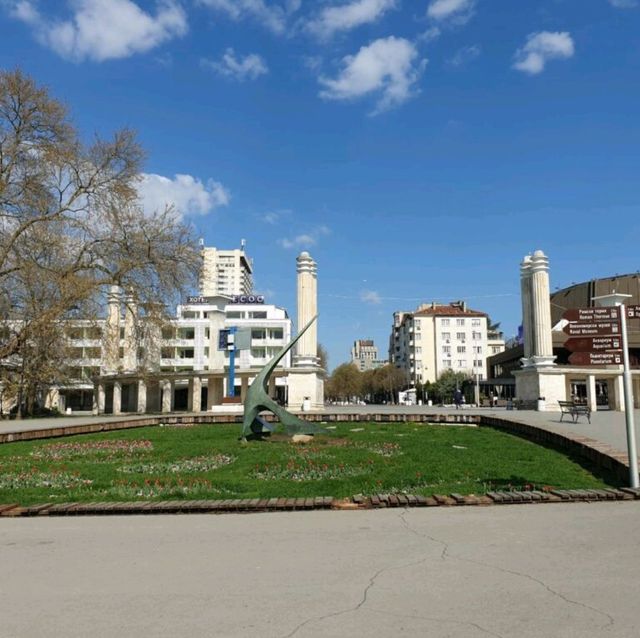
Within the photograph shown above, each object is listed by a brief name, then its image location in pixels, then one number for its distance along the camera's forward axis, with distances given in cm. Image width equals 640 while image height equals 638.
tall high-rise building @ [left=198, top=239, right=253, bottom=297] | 17838
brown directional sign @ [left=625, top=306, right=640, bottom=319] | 1185
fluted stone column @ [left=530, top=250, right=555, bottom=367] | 3812
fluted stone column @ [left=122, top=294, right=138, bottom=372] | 4012
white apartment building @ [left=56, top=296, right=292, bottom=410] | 4062
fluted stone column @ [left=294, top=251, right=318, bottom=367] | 4022
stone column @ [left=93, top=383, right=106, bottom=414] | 5720
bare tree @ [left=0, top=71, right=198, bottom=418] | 3600
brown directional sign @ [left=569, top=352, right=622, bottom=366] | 1153
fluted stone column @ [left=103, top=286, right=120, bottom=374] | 3859
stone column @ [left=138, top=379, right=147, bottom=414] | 5416
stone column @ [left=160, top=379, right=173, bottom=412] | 5786
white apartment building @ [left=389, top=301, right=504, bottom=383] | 12688
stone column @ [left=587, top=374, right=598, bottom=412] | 3844
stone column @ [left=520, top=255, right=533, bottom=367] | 3984
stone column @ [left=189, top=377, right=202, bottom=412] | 5728
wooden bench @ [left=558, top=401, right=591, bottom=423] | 2518
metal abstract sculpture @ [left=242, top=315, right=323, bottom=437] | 1973
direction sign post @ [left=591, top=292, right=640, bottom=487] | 1043
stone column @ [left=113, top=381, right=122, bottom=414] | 5769
